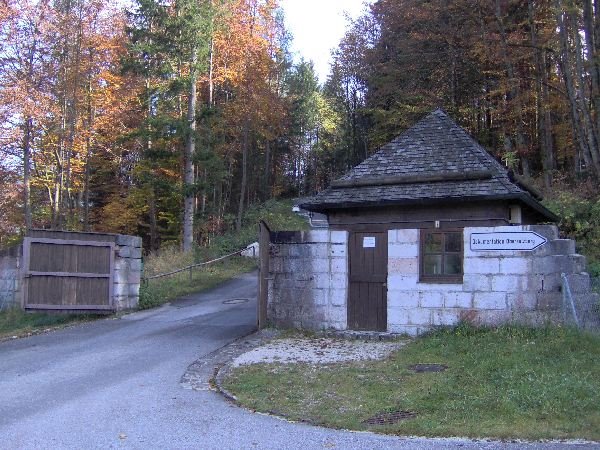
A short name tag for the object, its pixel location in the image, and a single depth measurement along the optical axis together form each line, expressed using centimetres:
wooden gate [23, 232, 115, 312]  1359
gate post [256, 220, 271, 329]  1197
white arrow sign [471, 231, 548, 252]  1025
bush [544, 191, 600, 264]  1633
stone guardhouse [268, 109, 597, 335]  1033
